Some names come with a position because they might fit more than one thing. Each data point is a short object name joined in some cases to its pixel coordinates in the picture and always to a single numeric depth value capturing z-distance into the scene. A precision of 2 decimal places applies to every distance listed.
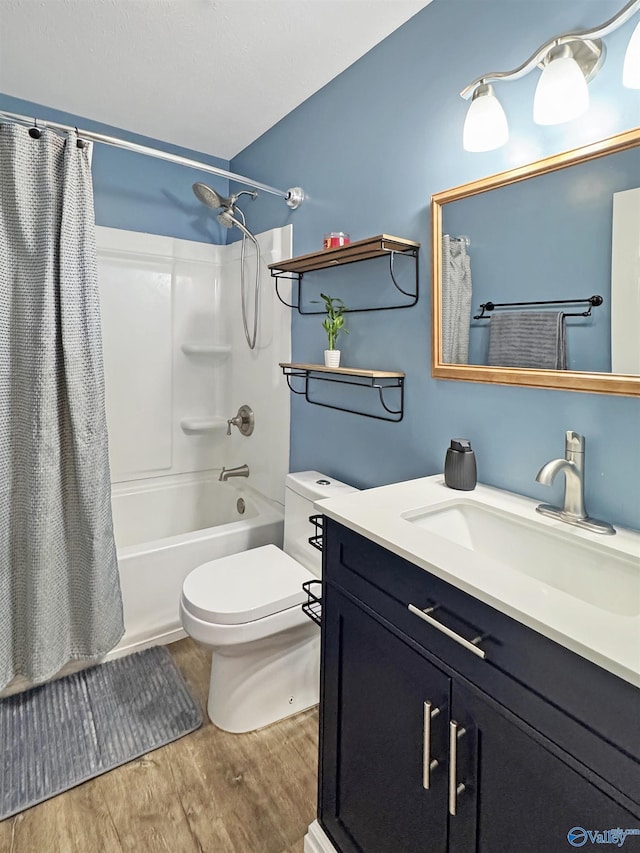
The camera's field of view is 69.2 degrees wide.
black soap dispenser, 1.30
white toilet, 1.49
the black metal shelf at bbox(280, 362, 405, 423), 1.59
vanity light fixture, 0.96
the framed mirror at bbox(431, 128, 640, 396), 1.02
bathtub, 1.99
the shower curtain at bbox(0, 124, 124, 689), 1.60
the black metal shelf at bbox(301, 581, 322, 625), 1.47
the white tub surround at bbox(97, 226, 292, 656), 2.30
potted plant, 1.78
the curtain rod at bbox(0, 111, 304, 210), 1.58
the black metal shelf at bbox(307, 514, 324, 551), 1.70
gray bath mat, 1.43
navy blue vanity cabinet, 0.64
